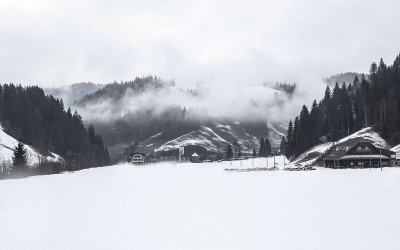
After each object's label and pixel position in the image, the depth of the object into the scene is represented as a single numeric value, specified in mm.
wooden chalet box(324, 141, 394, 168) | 108250
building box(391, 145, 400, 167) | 105100
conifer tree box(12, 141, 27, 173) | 108188
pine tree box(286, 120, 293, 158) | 167612
